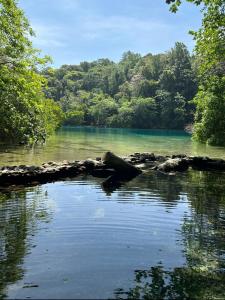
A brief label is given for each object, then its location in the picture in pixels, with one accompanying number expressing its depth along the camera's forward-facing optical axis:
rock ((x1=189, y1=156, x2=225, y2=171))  17.46
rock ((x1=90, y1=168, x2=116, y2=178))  14.67
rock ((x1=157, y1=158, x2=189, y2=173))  16.07
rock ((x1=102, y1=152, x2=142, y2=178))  15.00
